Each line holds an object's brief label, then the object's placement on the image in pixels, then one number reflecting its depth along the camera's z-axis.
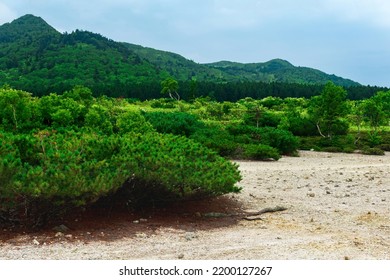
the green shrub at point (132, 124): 12.79
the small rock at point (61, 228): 7.20
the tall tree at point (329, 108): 28.23
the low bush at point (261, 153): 19.05
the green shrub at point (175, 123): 23.09
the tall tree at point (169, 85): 69.00
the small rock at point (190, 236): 7.04
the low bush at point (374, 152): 24.47
